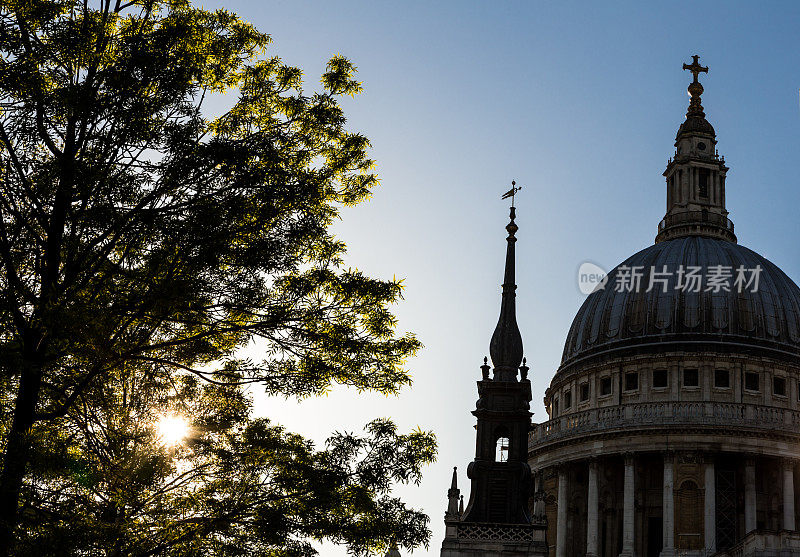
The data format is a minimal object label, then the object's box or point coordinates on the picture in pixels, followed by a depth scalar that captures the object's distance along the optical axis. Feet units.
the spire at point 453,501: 131.64
